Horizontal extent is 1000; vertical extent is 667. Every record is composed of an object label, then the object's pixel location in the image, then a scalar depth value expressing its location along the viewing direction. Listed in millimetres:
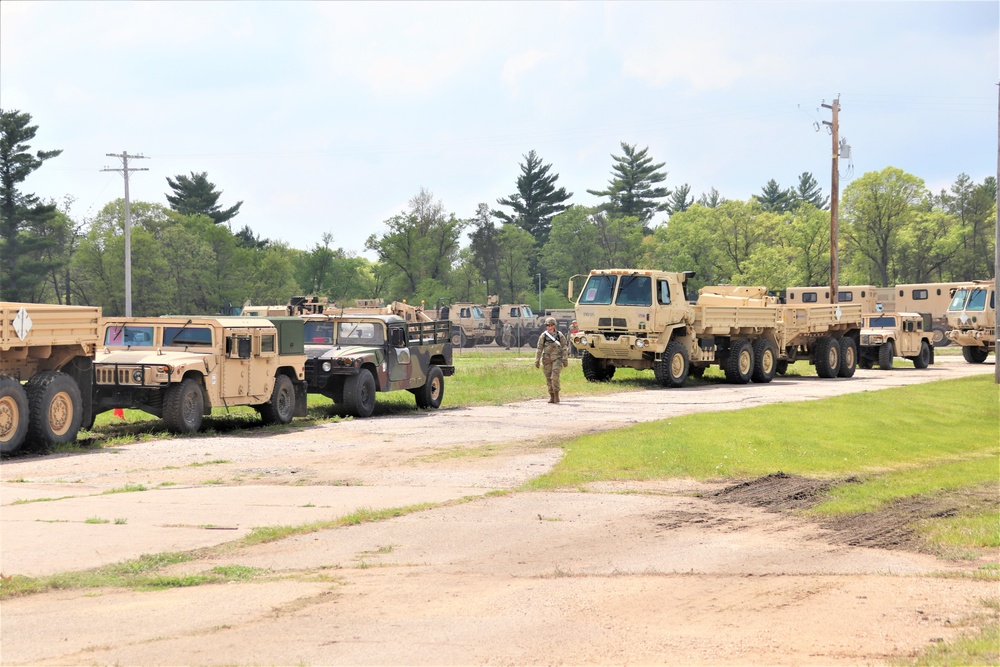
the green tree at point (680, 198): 152750
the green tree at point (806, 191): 157250
